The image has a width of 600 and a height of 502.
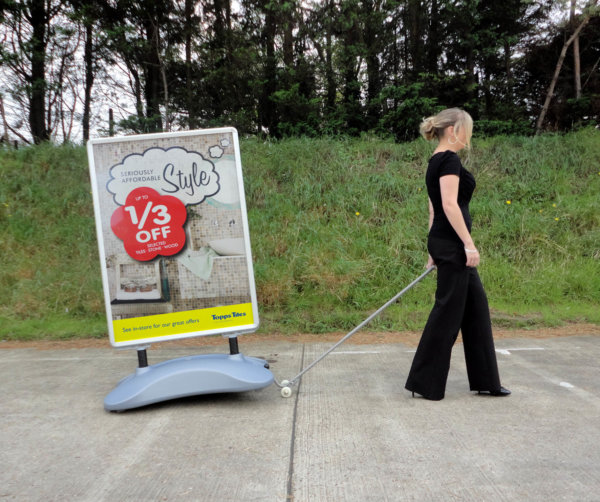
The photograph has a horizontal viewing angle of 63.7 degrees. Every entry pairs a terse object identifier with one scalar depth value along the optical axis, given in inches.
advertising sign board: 128.1
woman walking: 120.1
